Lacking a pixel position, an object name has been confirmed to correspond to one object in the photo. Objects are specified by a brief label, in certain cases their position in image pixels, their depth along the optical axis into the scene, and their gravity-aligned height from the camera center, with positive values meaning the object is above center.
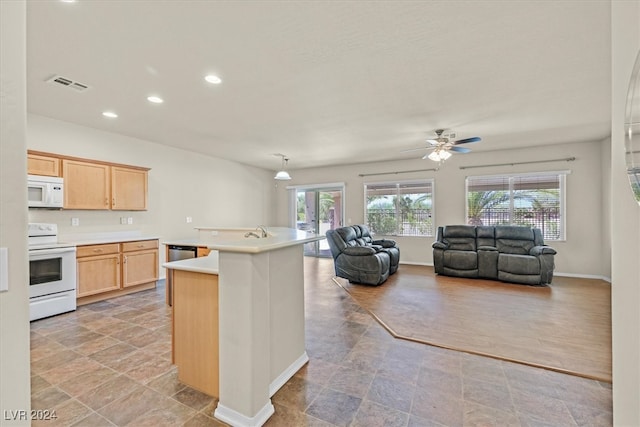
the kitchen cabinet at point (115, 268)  3.78 -0.80
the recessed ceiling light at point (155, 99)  3.23 +1.36
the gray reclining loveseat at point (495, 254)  4.73 -0.77
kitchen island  1.64 -0.73
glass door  8.00 +0.04
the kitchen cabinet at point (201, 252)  3.80 -0.52
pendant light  5.82 +1.25
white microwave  3.45 +0.30
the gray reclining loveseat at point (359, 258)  4.76 -0.81
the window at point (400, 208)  6.76 +0.13
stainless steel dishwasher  3.74 -0.55
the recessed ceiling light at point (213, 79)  2.75 +1.36
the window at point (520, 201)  5.61 +0.23
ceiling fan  4.27 +1.03
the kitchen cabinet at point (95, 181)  3.66 +0.52
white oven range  3.26 -0.71
